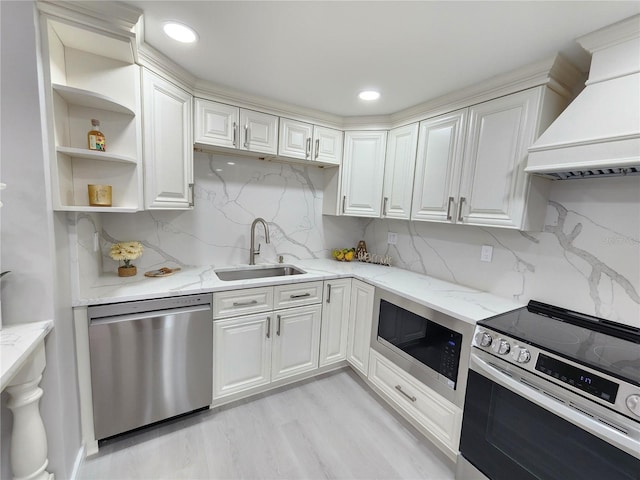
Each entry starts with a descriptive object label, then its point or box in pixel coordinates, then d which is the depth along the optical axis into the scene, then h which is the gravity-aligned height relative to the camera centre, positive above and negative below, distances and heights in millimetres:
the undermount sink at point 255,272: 2340 -579
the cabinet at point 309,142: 2270 +586
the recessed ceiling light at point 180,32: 1326 +845
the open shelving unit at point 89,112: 1230 +440
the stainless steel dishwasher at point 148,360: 1518 -938
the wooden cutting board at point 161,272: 1963 -520
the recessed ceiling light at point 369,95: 1959 +861
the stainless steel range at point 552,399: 988 -715
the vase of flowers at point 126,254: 1808 -359
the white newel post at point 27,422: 1095 -927
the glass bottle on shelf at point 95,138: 1404 +305
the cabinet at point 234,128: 1946 +582
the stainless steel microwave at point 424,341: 1547 -801
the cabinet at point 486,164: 1550 +364
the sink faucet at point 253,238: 2430 -275
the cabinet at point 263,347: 1893 -1033
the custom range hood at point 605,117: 1144 +486
